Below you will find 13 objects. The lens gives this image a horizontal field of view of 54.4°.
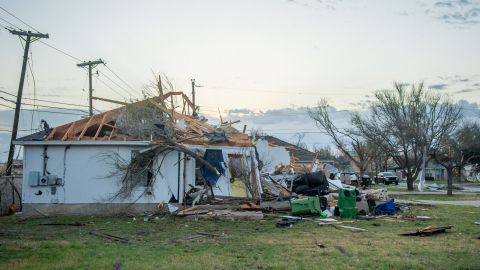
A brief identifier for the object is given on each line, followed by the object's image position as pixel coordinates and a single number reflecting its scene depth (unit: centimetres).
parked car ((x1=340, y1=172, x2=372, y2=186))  4142
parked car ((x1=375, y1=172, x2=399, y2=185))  5739
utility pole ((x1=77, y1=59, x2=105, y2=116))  3507
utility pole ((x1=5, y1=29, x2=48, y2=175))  2497
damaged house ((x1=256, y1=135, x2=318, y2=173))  3185
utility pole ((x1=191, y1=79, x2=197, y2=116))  4436
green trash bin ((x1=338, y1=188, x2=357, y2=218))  1722
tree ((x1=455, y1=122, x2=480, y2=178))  5400
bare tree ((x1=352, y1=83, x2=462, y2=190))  4022
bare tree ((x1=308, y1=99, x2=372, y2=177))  5145
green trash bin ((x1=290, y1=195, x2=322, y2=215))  1738
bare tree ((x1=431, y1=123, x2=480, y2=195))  4879
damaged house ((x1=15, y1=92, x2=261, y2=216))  1917
